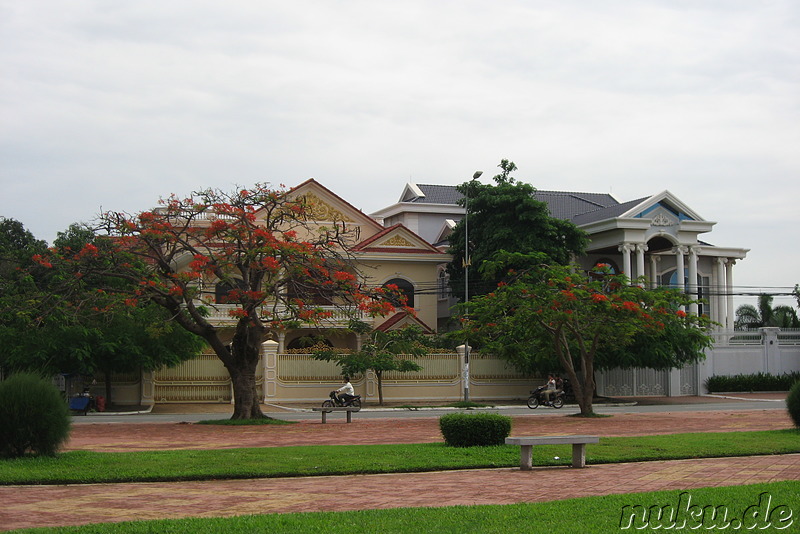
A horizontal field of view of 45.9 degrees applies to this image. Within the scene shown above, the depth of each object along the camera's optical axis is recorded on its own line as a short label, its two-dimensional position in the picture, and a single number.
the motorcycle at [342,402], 29.89
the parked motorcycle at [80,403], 31.67
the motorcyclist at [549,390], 33.31
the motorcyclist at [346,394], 30.02
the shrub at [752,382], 43.56
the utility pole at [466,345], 35.97
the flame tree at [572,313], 25.19
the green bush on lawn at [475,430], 15.55
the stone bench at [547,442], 13.09
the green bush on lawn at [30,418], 14.28
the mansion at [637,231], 45.50
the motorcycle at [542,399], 33.44
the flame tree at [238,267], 23.42
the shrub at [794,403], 18.83
